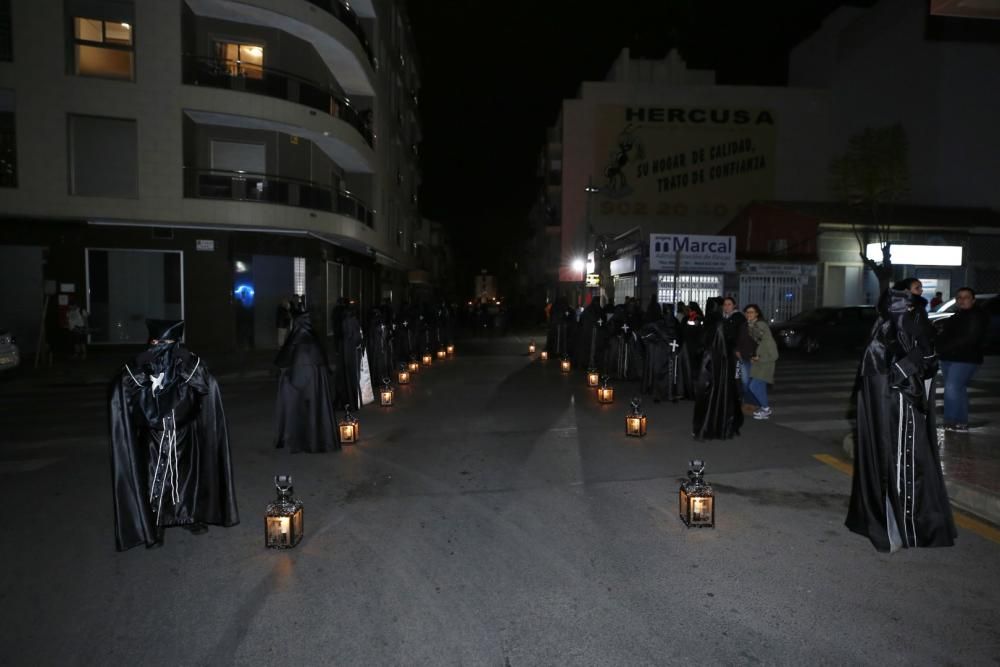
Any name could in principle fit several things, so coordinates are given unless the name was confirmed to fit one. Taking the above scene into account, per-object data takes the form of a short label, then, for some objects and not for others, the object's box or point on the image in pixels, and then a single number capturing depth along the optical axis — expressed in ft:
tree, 88.48
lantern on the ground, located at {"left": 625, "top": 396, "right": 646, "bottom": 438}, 28.04
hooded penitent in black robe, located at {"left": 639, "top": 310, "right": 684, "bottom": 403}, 37.88
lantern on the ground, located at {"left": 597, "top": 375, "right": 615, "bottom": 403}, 37.47
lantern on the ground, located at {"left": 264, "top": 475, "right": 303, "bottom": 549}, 15.61
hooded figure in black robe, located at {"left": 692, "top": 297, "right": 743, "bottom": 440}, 26.91
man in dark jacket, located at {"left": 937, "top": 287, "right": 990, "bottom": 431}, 26.17
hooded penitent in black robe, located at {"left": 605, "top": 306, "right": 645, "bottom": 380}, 47.14
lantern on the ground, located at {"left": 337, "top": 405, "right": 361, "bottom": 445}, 27.43
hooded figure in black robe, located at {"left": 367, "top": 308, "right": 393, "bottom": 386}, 43.76
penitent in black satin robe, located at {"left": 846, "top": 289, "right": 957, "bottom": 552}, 15.39
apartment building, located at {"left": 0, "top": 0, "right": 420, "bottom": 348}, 61.11
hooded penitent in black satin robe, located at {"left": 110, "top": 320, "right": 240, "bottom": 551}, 14.67
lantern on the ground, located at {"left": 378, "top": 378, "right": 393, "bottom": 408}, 36.63
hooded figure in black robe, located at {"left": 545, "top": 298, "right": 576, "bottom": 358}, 61.36
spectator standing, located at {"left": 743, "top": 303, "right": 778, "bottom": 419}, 31.55
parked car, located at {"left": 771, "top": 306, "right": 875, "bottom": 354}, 65.41
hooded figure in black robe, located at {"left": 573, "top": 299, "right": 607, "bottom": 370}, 51.64
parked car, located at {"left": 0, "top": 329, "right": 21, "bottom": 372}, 42.50
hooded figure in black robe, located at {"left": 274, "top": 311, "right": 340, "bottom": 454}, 25.30
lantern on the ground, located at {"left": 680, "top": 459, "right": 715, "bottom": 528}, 17.01
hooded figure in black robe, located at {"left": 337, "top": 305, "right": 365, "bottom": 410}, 34.06
